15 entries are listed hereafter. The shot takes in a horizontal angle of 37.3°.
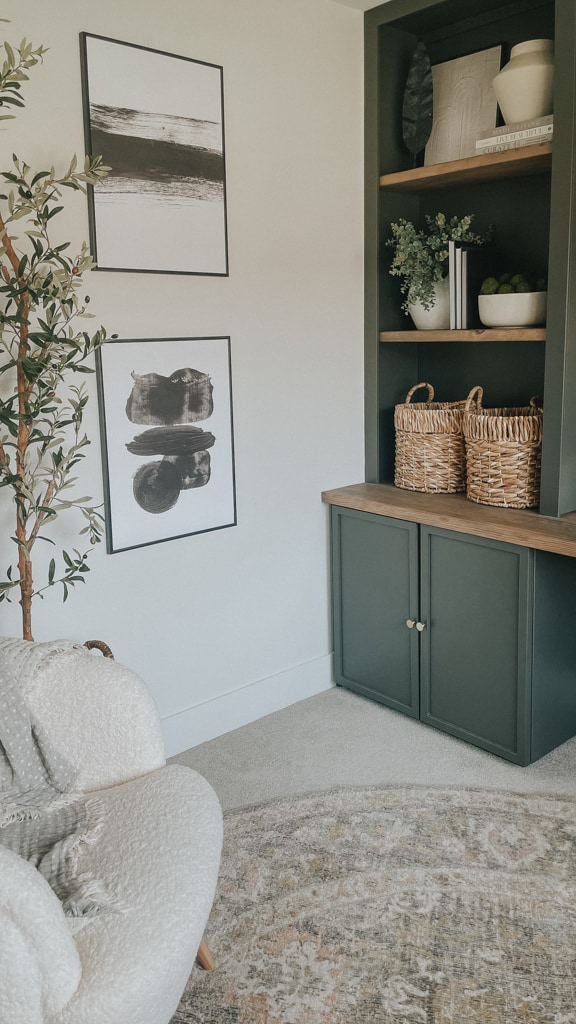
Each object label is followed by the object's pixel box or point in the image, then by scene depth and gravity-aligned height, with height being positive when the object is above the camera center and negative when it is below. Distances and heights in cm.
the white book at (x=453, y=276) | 288 +28
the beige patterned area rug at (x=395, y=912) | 174 -126
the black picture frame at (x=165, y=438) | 247 -22
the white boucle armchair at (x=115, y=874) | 123 -86
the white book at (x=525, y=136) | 252 +67
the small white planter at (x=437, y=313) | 298 +17
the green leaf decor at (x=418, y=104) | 294 +88
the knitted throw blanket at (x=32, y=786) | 162 -85
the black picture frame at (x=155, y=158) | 233 +59
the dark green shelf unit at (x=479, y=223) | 250 +45
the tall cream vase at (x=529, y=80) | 254 +83
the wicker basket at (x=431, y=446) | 295 -30
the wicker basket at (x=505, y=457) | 269 -31
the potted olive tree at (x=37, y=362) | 197 +1
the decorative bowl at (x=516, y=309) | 267 +16
